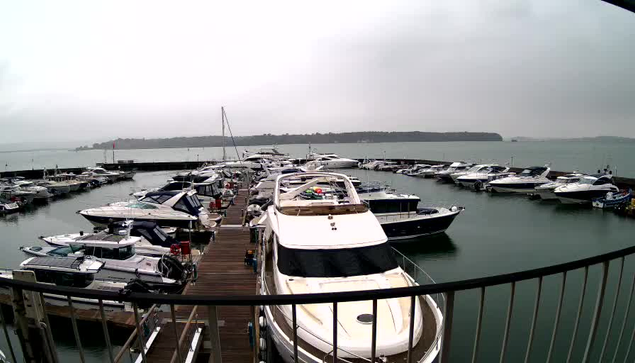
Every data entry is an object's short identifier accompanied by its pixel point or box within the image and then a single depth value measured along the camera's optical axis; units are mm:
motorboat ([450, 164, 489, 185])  42962
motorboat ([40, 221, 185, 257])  13906
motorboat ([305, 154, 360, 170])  54366
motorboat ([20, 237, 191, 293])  11742
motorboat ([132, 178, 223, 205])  26781
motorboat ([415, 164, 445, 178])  50238
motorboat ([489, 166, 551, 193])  34562
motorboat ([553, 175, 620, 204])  28422
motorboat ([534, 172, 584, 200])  31391
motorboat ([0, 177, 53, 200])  33406
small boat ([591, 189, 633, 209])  25700
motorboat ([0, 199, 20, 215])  28516
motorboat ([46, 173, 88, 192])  39688
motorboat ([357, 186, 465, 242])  18922
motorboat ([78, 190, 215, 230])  19219
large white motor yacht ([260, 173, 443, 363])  5227
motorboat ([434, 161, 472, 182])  45781
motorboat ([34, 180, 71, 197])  37312
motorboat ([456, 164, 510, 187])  38969
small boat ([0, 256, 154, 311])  10461
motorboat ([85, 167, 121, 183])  48500
